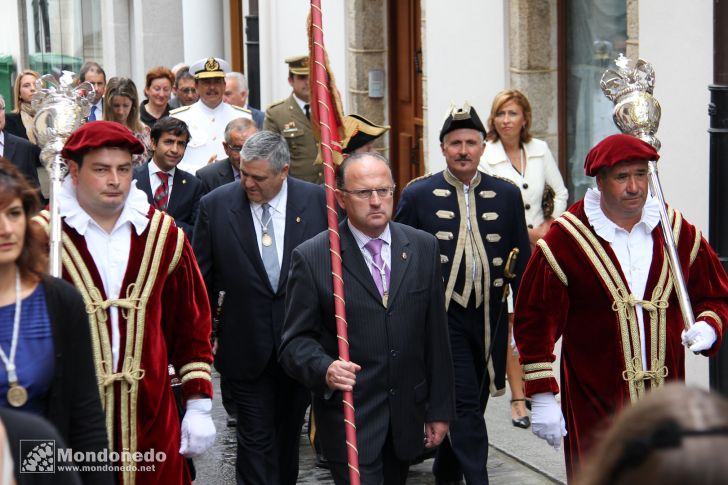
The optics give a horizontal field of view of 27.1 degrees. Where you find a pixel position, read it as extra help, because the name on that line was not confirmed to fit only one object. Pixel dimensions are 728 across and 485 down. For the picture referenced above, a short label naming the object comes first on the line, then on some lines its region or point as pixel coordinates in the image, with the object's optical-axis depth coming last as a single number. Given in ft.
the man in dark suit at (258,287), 22.93
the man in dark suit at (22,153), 34.88
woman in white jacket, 29.84
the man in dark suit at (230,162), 30.22
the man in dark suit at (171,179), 28.43
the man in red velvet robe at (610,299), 18.98
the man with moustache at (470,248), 24.31
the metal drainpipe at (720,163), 23.16
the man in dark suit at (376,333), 18.61
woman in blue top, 13.93
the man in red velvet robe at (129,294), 17.84
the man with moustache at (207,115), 36.68
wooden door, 44.16
